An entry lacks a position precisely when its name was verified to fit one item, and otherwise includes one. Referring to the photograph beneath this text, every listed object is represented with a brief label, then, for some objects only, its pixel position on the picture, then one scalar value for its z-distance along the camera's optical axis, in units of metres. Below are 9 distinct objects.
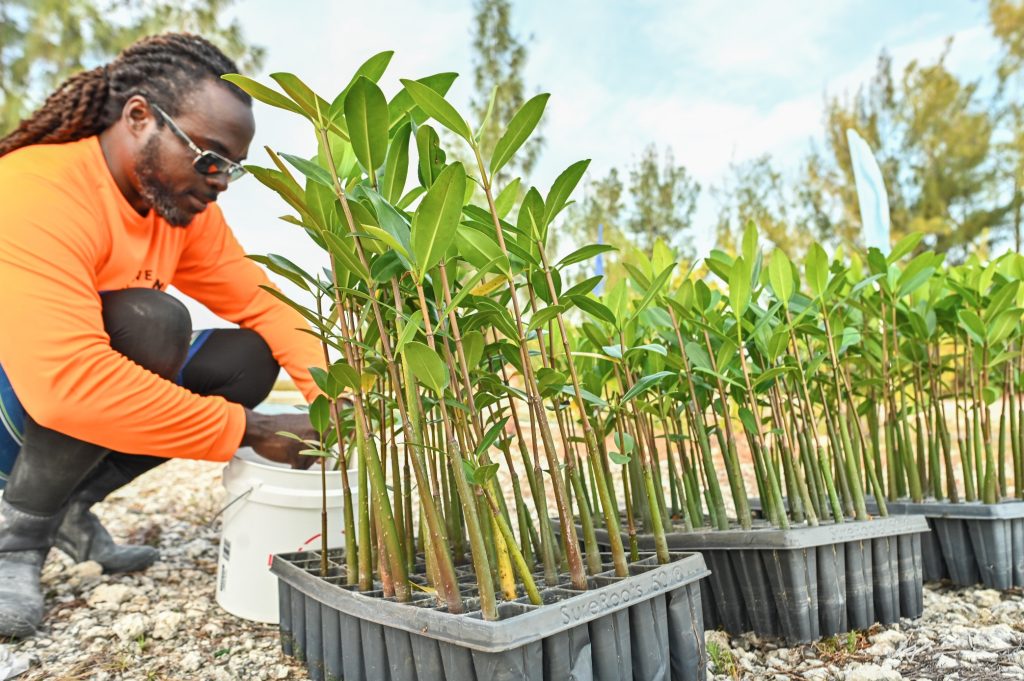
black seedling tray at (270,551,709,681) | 0.73
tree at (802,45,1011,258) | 11.05
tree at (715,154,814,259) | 8.84
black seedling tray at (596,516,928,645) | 1.06
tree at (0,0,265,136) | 5.88
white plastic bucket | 1.32
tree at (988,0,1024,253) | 10.79
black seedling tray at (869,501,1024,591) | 1.35
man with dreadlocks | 1.28
